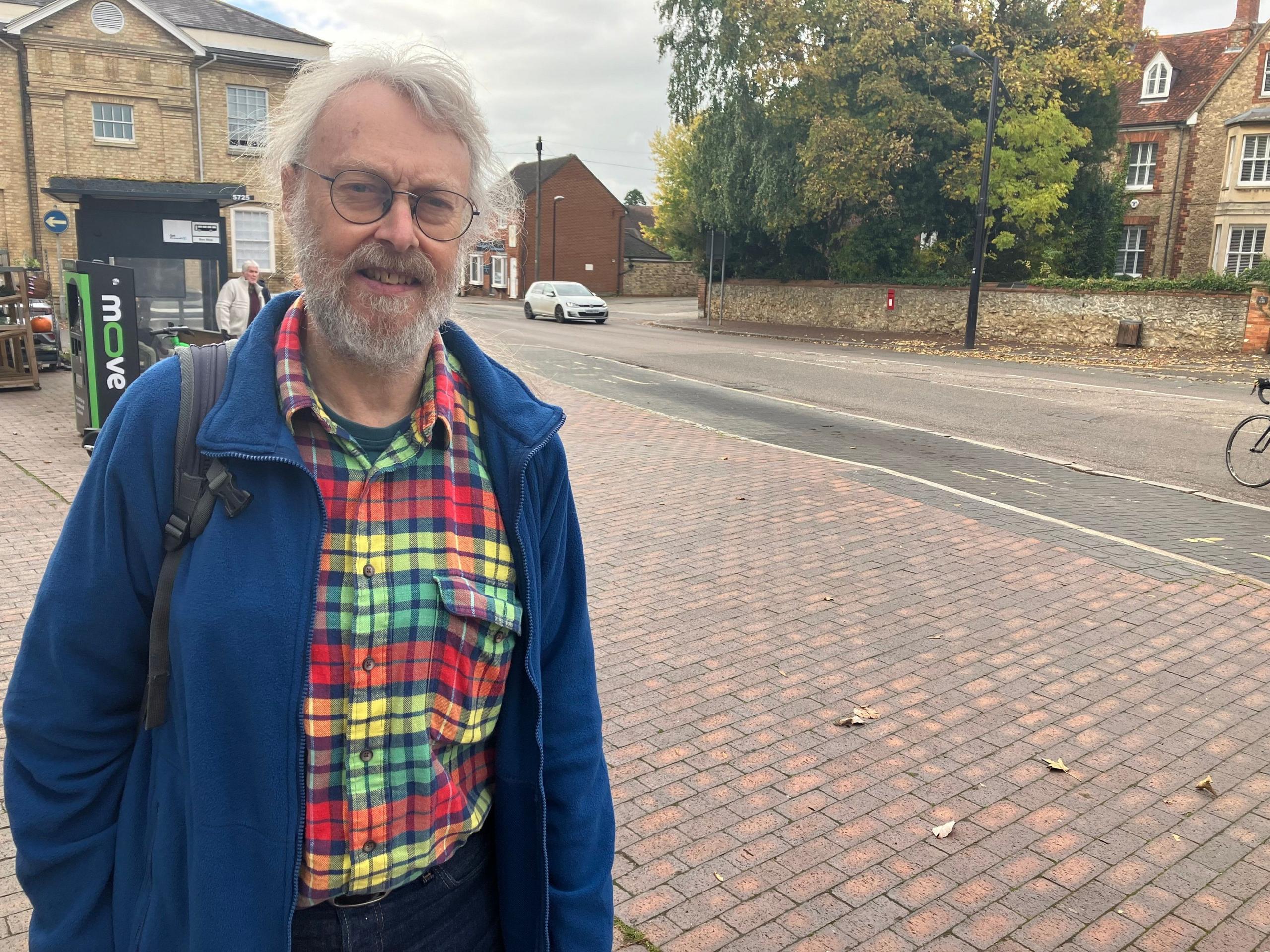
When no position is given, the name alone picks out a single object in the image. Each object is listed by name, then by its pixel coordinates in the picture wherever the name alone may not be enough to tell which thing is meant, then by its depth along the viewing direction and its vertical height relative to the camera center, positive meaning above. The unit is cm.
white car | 3538 -87
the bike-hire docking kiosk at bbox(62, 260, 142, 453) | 909 -65
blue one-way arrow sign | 1684 +60
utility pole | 5659 +330
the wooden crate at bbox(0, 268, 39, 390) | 1348 -115
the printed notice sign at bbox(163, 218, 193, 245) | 1282 +38
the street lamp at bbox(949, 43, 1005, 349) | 2508 +184
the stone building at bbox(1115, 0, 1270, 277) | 3650 +560
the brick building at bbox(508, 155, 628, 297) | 5944 +286
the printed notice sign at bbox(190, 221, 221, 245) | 1291 +38
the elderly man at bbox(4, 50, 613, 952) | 155 -57
